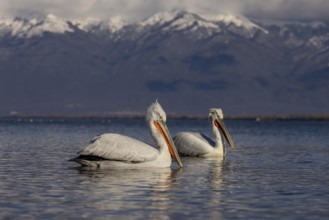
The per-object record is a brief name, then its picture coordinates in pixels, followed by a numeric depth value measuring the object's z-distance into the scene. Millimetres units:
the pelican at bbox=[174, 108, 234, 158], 28656
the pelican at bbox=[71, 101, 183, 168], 21844
